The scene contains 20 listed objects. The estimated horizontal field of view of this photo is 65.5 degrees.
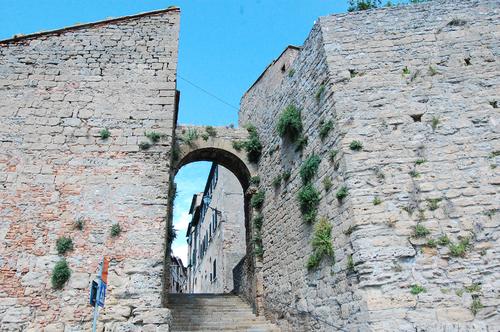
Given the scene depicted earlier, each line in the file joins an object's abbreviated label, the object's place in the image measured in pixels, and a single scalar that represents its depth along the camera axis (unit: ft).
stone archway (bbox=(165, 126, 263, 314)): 36.68
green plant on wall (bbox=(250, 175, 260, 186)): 37.22
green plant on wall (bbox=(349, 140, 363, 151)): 22.44
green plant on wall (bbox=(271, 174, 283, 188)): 31.78
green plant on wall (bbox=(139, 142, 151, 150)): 26.78
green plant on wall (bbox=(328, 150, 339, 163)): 23.38
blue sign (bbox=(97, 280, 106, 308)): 16.61
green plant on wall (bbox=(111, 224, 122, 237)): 23.93
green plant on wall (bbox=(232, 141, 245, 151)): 38.27
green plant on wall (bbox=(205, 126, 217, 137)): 38.24
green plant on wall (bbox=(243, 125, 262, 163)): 37.73
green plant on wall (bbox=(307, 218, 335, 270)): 22.54
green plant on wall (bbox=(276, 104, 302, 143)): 29.22
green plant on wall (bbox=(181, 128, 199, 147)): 37.19
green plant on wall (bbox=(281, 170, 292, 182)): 30.18
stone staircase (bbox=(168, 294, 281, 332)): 29.48
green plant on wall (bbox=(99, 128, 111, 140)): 26.58
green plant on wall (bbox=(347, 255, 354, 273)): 19.97
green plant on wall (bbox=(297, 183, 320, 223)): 25.00
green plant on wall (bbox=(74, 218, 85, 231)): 23.84
